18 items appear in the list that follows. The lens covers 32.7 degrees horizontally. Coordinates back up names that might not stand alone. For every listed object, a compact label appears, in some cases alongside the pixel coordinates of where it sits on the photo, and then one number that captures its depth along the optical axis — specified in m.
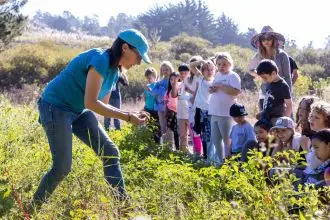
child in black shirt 5.91
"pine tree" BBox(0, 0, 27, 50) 23.62
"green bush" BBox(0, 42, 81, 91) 23.14
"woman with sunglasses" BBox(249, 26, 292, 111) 6.52
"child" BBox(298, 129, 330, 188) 4.44
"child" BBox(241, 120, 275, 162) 5.85
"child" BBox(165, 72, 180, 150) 8.27
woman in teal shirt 4.02
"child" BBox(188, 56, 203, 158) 7.84
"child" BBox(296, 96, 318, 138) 5.38
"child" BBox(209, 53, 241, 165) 6.77
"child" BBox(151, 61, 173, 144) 8.36
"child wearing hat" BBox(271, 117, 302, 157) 5.37
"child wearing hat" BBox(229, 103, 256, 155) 6.29
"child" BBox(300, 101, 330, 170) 4.91
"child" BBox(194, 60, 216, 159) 7.39
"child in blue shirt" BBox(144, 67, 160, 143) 8.59
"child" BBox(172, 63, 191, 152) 8.08
